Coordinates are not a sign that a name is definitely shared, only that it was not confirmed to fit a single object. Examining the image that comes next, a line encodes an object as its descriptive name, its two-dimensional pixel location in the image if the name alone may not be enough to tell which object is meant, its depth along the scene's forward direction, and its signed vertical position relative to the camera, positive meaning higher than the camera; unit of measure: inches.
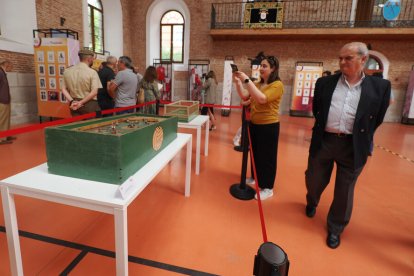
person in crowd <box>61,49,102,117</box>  124.0 +1.3
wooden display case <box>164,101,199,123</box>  120.9 -11.1
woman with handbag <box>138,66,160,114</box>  161.0 -1.0
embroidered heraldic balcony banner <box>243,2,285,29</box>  365.1 +123.3
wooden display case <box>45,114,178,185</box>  46.2 -13.6
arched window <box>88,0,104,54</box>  377.1 +101.8
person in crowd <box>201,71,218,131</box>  246.6 +0.9
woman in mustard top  87.9 -10.5
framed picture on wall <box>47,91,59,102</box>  234.2 -10.6
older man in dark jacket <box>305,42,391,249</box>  66.5 -8.0
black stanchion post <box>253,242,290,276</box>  32.0 -23.0
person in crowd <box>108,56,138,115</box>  140.2 +1.6
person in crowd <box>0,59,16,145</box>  164.7 -11.6
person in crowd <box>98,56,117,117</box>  158.7 +5.0
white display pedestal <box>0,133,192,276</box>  43.1 -20.3
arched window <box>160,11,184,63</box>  454.0 +104.8
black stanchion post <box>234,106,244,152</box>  180.6 -42.3
